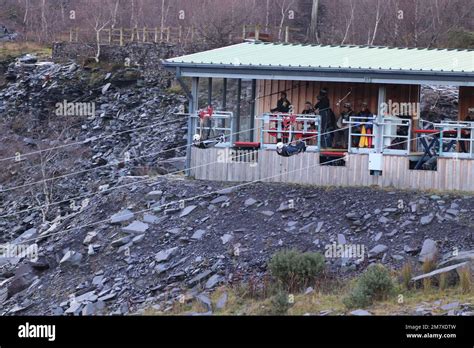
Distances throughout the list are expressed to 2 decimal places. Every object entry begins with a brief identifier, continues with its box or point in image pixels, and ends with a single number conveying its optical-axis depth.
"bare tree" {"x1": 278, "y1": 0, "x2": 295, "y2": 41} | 63.69
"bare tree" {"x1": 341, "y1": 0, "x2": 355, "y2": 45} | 57.62
